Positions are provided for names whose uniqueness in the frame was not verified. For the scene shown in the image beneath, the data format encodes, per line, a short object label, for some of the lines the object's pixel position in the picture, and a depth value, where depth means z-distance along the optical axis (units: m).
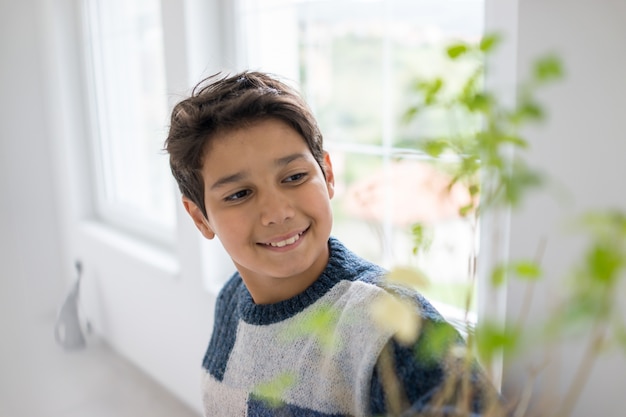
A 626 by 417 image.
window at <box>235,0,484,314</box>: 1.48
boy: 0.80
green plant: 0.32
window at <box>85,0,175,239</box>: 2.47
